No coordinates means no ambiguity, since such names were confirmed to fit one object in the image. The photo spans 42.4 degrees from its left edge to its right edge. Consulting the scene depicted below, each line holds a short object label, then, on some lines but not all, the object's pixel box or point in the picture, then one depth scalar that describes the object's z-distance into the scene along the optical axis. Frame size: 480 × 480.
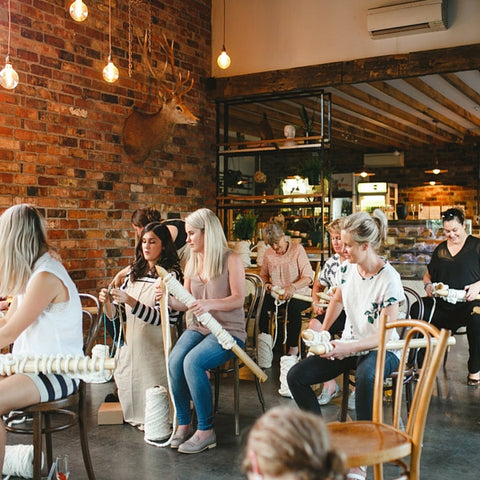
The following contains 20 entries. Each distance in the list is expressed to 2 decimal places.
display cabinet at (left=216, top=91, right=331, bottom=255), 6.88
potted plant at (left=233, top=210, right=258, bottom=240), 7.03
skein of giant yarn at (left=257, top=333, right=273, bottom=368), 5.41
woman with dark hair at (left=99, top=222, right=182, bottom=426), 3.87
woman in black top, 4.96
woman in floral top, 2.94
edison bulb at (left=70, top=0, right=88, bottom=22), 3.88
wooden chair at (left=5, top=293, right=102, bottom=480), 2.65
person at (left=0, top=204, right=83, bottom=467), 2.63
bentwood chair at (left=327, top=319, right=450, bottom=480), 1.93
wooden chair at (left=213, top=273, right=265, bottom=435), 3.76
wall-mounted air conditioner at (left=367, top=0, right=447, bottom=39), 5.73
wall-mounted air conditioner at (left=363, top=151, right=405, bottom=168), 13.16
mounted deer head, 5.86
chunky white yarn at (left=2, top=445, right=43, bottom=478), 3.10
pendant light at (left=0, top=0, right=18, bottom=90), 4.21
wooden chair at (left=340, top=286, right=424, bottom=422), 3.31
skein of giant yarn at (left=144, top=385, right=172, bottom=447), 3.62
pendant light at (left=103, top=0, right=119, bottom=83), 4.69
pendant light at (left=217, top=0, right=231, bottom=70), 5.79
